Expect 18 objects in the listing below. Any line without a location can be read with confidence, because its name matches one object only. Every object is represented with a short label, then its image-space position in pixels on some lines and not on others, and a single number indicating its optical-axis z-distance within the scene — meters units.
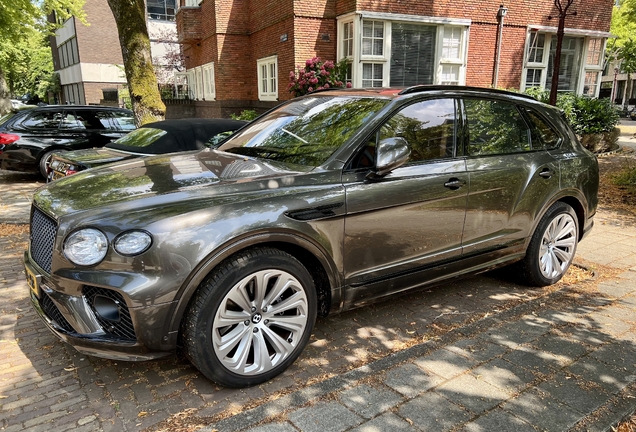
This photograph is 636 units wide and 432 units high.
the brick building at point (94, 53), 35.72
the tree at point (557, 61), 10.64
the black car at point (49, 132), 9.55
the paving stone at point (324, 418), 2.52
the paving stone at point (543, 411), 2.59
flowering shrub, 12.92
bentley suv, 2.53
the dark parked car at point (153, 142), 5.89
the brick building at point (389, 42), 13.27
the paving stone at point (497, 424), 2.54
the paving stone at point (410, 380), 2.88
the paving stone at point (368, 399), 2.67
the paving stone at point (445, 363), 3.08
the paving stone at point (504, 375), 2.94
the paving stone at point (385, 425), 2.51
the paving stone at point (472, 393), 2.75
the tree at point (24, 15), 14.72
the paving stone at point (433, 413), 2.56
